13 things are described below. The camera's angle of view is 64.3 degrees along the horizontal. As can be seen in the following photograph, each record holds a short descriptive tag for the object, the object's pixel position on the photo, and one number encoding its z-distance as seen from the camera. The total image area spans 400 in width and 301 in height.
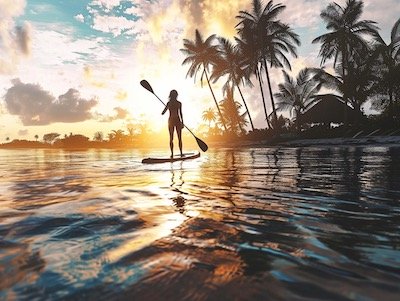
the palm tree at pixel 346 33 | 25.72
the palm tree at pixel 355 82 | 26.42
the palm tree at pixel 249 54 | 28.80
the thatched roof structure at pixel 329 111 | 29.21
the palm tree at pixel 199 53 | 34.34
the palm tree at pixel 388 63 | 24.92
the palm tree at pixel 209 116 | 68.01
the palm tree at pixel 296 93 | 34.47
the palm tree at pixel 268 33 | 27.88
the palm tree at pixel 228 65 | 33.41
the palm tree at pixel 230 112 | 41.97
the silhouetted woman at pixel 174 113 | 10.69
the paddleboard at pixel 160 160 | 9.07
